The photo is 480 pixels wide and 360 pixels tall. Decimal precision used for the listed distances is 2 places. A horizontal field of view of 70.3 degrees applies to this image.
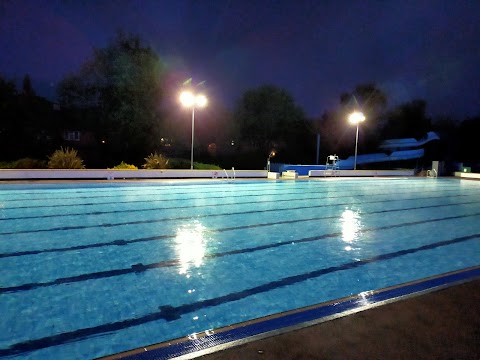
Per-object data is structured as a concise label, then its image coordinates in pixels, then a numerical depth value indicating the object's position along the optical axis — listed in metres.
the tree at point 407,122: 32.97
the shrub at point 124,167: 15.85
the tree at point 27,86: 21.72
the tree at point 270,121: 29.05
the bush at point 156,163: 16.77
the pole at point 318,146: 28.69
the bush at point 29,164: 14.84
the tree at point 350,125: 30.77
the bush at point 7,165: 14.91
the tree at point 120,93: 19.53
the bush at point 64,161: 14.73
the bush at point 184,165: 18.70
